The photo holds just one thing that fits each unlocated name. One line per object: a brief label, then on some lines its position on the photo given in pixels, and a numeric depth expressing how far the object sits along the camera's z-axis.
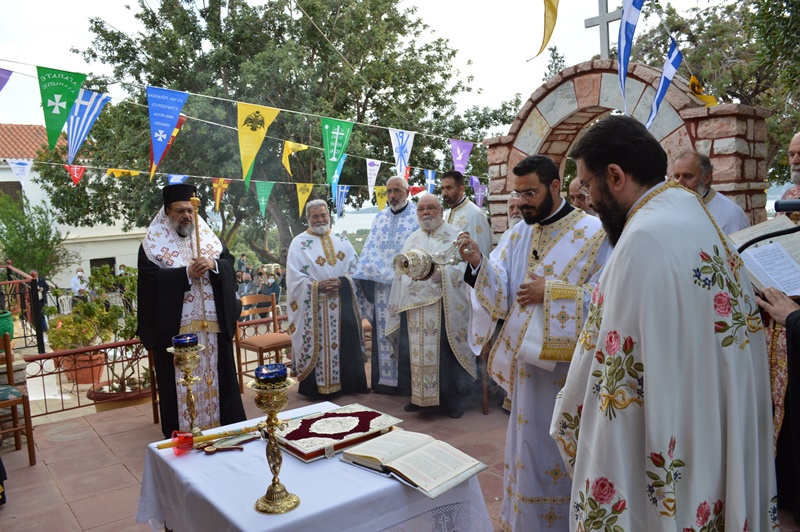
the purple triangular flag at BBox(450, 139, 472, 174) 8.47
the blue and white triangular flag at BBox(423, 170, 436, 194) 11.59
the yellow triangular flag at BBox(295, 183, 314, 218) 9.84
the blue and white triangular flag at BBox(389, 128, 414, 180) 7.98
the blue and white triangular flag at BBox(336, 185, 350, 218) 11.12
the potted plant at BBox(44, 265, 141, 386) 6.93
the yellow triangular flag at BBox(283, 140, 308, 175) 8.42
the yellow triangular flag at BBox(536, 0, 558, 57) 3.68
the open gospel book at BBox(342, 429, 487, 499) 2.04
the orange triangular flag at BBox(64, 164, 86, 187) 8.84
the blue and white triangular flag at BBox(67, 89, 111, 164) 5.63
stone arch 3.99
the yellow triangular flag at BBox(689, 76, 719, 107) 4.37
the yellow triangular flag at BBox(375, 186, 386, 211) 10.23
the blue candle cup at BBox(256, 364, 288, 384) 1.89
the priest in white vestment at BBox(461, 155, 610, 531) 2.83
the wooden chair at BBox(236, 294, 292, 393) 5.88
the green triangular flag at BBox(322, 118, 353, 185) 7.52
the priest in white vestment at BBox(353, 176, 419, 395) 5.76
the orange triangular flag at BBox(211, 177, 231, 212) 10.18
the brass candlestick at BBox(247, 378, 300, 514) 1.88
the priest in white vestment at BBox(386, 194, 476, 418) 5.12
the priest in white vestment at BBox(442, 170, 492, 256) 5.48
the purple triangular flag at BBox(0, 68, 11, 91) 4.97
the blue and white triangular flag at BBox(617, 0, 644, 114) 4.22
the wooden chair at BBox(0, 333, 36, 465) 4.47
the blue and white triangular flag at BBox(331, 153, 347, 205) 8.09
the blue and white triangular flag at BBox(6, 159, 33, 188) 8.62
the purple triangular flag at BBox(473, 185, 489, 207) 12.38
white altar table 1.90
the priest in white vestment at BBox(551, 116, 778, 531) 1.46
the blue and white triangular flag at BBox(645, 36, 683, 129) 4.17
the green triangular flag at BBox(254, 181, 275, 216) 10.13
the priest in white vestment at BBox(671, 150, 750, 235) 3.69
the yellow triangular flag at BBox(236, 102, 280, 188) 6.47
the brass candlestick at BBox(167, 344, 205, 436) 2.58
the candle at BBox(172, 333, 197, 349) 2.58
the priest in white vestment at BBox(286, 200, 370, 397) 5.75
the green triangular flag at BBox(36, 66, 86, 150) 5.18
